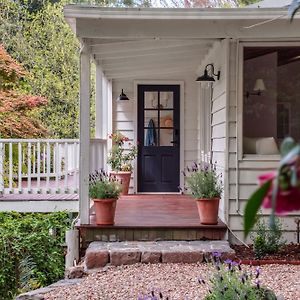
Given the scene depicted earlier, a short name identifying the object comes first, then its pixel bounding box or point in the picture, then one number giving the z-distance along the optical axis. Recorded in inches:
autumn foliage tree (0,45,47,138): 459.5
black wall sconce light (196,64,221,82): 288.7
